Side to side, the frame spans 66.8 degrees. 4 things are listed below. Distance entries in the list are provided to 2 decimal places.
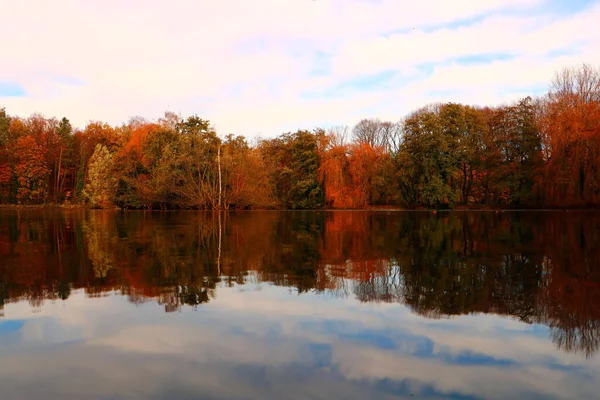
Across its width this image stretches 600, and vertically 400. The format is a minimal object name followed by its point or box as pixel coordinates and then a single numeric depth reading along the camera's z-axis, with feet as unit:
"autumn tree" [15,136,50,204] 216.95
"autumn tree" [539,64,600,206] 141.79
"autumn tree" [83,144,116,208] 190.30
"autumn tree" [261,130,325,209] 185.37
